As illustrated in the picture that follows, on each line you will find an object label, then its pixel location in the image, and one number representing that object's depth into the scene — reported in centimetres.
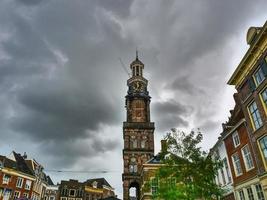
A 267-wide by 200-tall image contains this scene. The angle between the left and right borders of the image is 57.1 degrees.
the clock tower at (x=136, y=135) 5456
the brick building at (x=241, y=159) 2095
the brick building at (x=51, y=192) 6854
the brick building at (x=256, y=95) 1908
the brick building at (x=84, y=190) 6744
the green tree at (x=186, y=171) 2092
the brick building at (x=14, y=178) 4735
